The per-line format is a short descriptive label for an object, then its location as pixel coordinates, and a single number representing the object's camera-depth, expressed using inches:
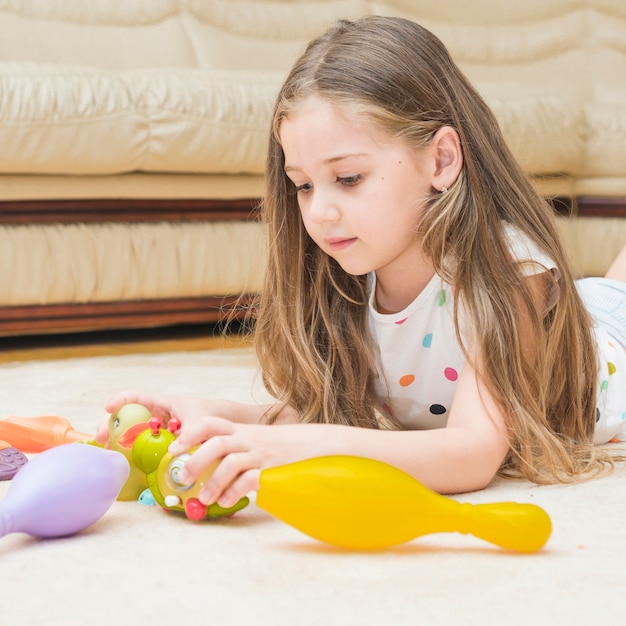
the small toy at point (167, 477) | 61.6
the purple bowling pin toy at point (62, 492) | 60.0
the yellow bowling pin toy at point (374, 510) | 58.9
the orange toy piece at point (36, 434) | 71.0
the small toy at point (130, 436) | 65.2
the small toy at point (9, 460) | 67.4
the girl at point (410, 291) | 66.8
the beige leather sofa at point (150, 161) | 91.9
